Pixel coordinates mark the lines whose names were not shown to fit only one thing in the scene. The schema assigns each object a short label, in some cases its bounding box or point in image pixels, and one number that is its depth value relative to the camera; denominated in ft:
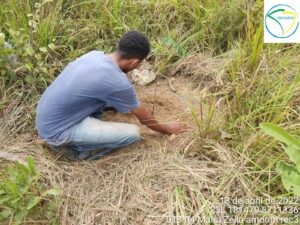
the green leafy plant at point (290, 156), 5.32
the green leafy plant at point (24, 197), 6.10
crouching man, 6.93
